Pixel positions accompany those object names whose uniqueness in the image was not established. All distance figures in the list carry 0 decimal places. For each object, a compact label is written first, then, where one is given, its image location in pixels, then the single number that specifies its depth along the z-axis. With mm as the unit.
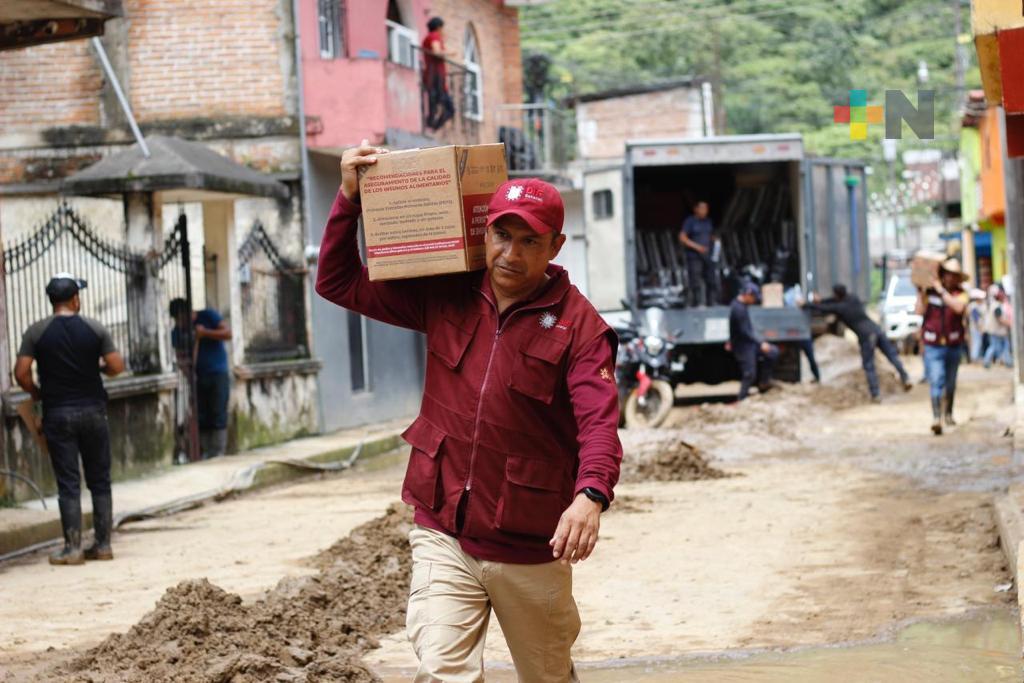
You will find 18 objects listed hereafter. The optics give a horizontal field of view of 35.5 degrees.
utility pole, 36081
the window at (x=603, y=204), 22641
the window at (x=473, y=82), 26797
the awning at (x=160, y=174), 15664
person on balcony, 23312
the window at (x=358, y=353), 22281
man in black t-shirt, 10766
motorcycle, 19031
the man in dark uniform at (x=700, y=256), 23547
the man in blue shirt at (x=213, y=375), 17281
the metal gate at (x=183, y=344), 16594
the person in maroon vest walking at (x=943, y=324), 16359
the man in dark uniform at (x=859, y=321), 22656
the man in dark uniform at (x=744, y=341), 21156
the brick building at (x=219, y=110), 19906
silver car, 36500
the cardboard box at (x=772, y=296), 23406
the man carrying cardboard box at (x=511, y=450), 4500
